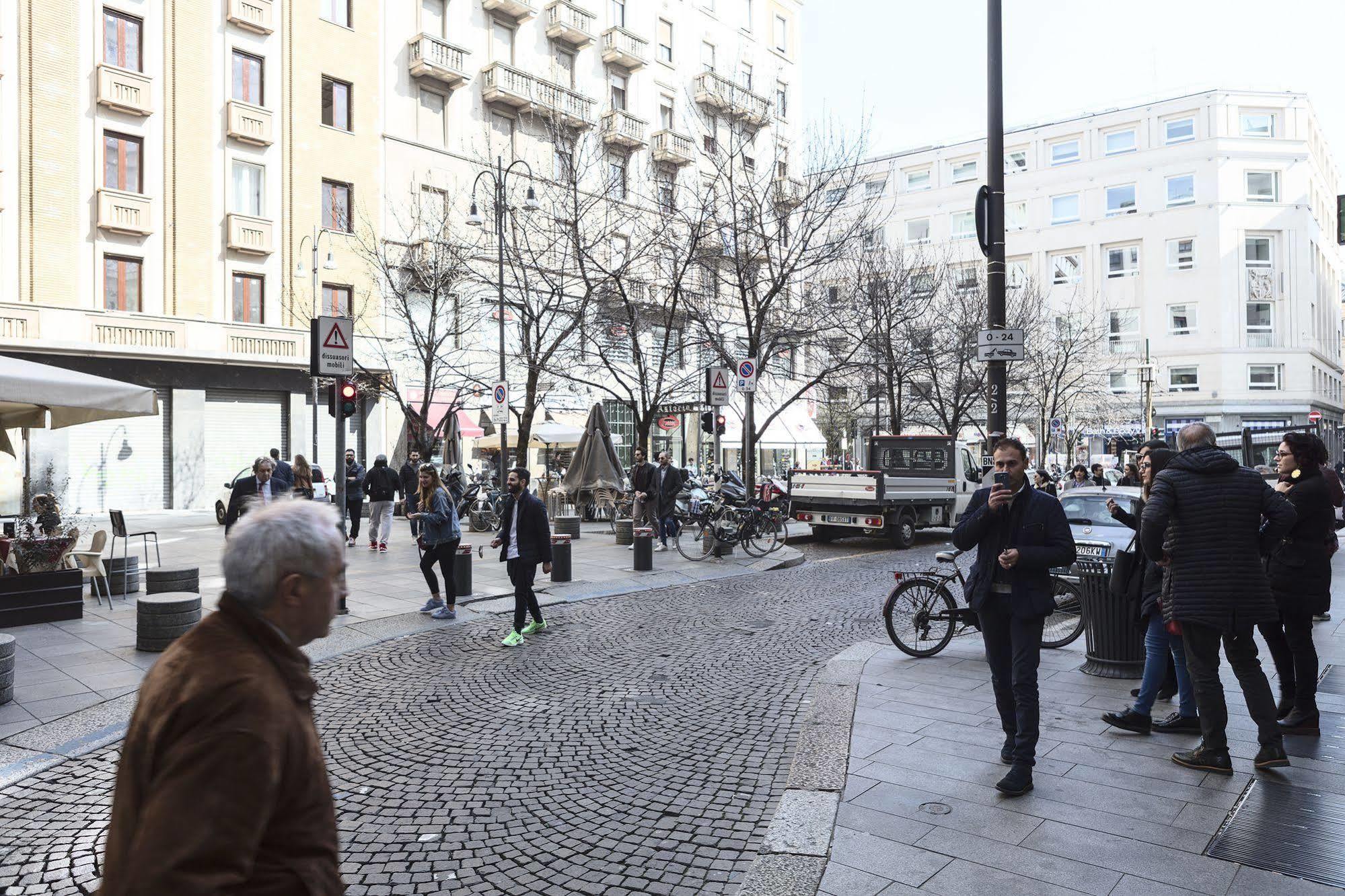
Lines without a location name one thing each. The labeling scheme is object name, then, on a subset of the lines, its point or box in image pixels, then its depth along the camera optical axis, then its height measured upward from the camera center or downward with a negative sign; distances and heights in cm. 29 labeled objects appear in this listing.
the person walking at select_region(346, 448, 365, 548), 1723 -80
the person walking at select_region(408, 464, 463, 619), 1002 -87
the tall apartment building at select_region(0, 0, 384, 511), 2348 +685
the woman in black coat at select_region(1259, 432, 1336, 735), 556 -87
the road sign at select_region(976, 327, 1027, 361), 879 +100
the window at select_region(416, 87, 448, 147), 3100 +1128
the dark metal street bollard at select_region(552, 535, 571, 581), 1258 -150
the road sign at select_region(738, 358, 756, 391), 1529 +126
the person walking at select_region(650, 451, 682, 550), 1670 -75
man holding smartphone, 470 -68
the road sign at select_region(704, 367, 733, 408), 1555 +108
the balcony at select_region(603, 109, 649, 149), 3291 +1189
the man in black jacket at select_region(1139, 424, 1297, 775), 464 -59
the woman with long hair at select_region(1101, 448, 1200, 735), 555 -139
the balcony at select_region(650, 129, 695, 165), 3488 +1182
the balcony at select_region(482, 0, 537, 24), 3195 +1555
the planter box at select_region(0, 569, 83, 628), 915 -145
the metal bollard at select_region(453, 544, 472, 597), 1105 -148
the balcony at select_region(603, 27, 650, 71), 3509 +1547
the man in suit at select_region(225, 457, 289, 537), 1230 -50
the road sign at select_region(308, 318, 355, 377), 969 +112
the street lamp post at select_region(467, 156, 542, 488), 1889 +526
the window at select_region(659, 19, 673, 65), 3803 +1695
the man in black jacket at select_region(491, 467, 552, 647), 877 -90
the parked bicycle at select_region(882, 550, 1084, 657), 801 -144
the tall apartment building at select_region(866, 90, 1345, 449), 5409 +1222
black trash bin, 693 -140
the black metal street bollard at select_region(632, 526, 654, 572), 1384 -146
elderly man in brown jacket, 155 -52
